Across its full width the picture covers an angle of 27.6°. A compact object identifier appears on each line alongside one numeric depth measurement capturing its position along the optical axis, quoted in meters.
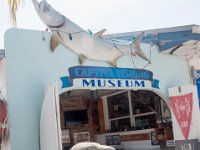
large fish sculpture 8.27
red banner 9.75
